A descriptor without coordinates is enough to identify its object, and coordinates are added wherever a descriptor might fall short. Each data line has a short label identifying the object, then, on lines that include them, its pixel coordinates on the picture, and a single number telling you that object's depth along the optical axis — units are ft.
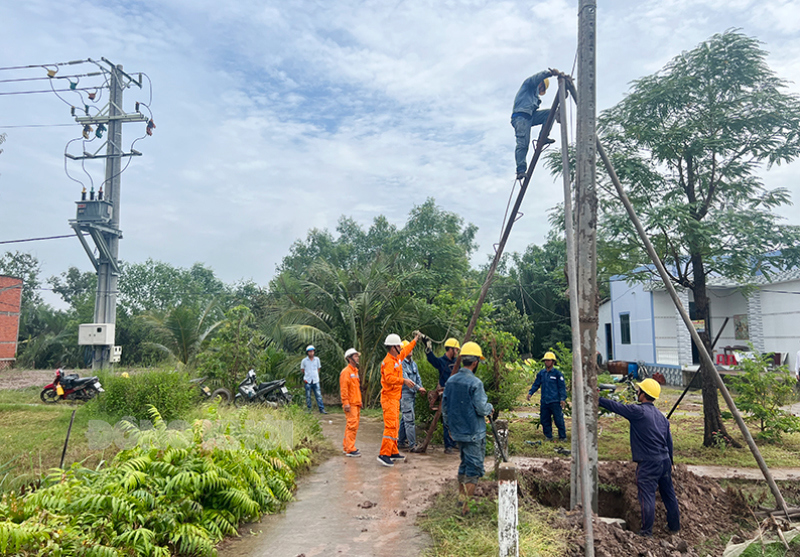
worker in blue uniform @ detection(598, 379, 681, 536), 17.35
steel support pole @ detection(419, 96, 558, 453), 21.72
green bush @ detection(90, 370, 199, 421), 33.17
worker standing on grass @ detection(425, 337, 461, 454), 28.37
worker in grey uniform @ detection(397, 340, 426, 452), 30.40
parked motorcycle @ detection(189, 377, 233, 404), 44.17
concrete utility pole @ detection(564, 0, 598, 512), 18.26
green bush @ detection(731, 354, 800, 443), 31.12
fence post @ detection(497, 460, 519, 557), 13.19
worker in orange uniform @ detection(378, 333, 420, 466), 26.94
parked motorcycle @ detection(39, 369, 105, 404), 44.62
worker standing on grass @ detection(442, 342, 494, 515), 19.31
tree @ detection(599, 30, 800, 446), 27.58
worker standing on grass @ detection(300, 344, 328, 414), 44.01
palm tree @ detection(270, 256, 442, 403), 49.75
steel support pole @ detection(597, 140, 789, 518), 18.32
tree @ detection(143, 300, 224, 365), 55.26
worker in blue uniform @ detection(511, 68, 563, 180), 21.89
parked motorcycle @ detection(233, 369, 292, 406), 43.83
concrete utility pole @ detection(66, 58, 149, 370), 52.03
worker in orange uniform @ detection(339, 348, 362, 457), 28.30
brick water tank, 89.10
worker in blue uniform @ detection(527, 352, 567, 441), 32.55
